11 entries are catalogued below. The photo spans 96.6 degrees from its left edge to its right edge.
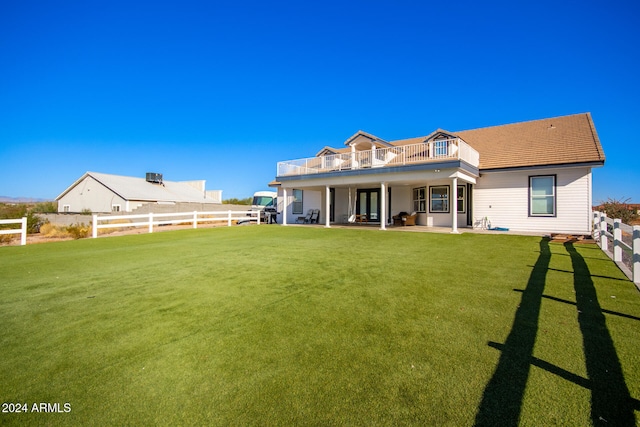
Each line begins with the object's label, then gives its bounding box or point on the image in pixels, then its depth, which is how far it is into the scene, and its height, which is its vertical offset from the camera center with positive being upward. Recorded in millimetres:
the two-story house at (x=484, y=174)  12688 +2109
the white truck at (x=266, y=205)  23422 +977
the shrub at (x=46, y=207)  31178 +847
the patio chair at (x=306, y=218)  21567 -209
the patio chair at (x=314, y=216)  21453 -53
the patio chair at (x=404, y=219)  16141 -186
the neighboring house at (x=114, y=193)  29281 +2387
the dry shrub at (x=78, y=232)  14652 -926
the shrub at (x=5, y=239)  13824 -1226
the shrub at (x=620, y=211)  17516 +364
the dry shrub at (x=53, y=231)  15777 -1002
